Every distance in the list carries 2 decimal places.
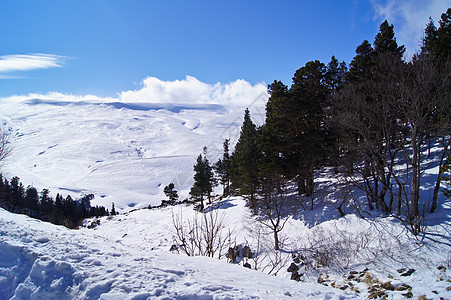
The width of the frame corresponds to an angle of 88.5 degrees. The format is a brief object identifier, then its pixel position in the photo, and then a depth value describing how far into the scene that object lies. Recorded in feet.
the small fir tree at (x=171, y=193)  177.16
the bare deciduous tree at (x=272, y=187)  62.24
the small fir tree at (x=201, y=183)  123.44
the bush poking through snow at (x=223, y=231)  56.77
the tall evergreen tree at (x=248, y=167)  79.92
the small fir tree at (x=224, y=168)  148.25
